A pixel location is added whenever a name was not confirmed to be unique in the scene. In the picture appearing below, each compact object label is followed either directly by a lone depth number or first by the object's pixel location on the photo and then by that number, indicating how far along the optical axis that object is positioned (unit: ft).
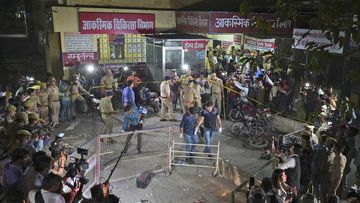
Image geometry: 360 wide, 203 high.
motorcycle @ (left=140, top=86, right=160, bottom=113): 50.80
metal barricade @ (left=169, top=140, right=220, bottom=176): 33.53
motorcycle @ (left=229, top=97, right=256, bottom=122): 42.06
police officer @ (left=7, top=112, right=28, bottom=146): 25.08
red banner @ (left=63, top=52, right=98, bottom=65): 54.24
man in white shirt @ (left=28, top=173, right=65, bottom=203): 15.79
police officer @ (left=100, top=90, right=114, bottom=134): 36.70
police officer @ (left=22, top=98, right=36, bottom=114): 32.55
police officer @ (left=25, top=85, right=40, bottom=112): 36.47
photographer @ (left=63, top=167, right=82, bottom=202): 19.99
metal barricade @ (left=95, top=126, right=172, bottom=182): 32.19
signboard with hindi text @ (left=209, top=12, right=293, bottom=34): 51.83
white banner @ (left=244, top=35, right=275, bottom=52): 56.65
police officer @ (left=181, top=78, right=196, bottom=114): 42.88
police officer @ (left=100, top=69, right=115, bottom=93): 47.65
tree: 10.49
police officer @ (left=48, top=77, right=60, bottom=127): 40.69
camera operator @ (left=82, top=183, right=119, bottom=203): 17.40
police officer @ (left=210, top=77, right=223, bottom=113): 46.09
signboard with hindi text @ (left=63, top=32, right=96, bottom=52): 54.65
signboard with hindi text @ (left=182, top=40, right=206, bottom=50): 54.34
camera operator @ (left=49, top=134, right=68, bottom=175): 23.86
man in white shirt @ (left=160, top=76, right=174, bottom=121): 45.11
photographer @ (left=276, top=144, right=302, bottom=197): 23.63
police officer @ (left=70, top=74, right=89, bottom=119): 44.96
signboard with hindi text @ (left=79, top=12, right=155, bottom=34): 50.57
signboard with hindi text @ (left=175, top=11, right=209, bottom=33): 52.34
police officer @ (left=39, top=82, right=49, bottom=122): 40.14
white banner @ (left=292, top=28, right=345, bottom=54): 43.90
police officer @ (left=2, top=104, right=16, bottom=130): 29.19
